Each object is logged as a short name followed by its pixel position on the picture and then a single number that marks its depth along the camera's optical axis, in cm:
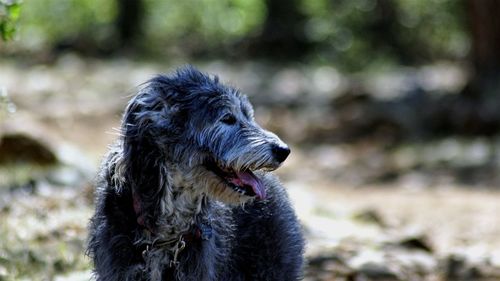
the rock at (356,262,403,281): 1328
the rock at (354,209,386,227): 1731
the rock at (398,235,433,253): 1497
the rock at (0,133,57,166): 1826
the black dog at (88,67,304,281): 888
